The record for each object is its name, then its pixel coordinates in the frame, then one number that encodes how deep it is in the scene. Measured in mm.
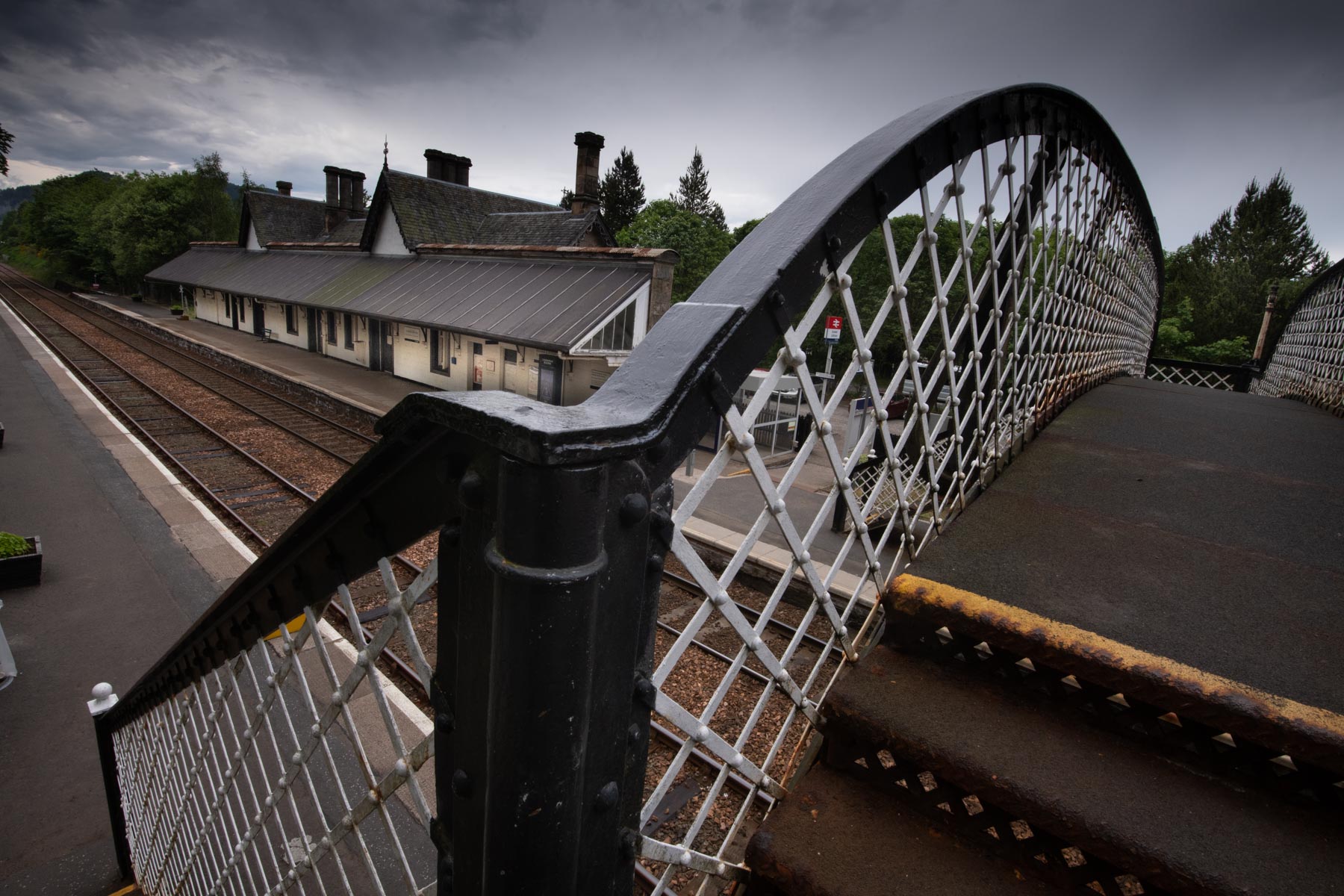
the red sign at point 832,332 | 15164
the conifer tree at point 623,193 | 61125
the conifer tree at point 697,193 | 61844
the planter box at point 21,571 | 7746
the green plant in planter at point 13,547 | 7770
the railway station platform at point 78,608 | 4555
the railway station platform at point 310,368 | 20922
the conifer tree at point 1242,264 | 39062
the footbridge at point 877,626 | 901
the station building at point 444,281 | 17719
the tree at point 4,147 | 38938
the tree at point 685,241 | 36750
